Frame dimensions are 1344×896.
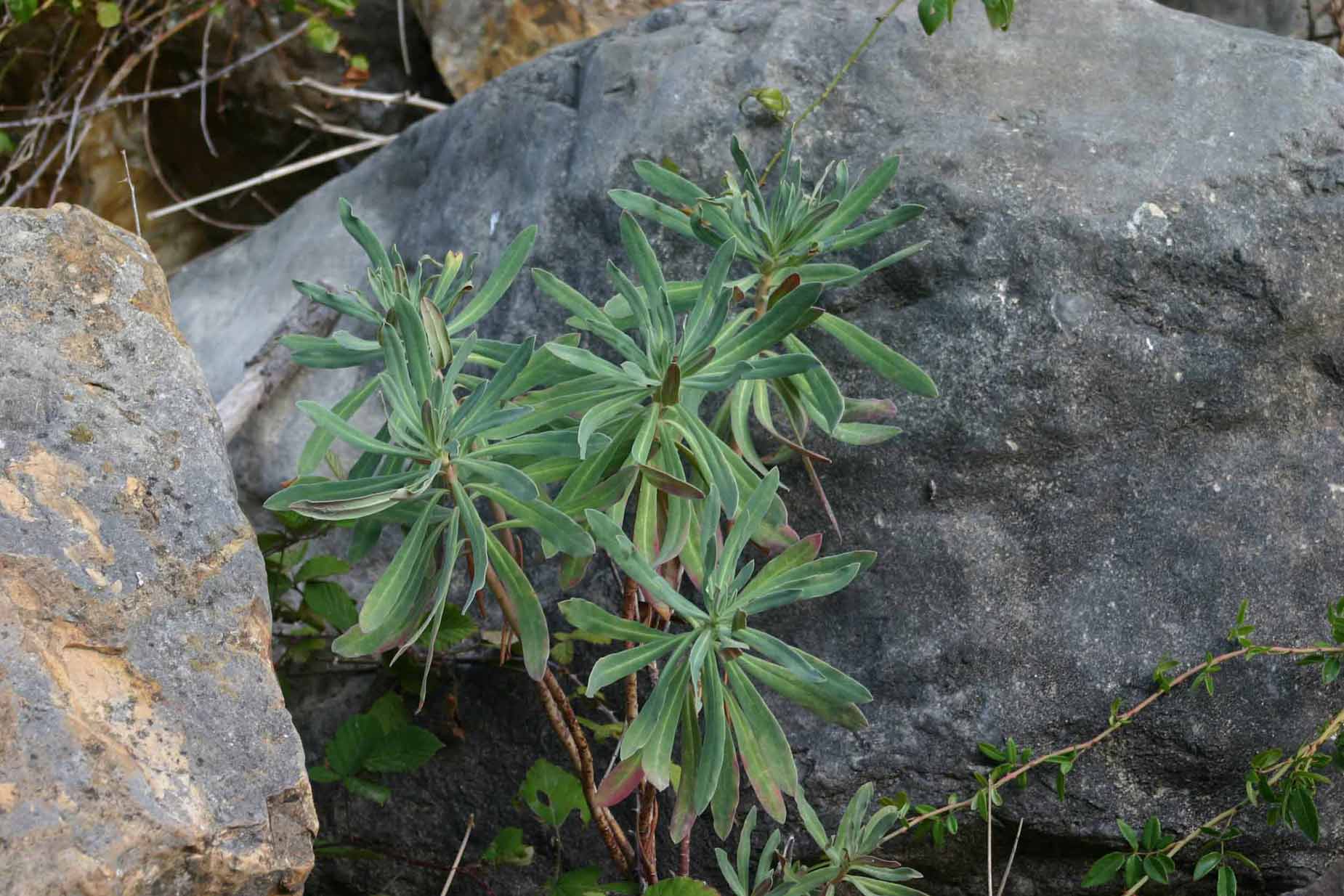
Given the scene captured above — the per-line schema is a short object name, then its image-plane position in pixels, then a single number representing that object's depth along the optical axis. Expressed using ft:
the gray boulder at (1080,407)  7.08
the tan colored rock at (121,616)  4.42
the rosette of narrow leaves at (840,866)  5.90
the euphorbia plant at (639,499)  5.25
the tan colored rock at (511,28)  12.01
